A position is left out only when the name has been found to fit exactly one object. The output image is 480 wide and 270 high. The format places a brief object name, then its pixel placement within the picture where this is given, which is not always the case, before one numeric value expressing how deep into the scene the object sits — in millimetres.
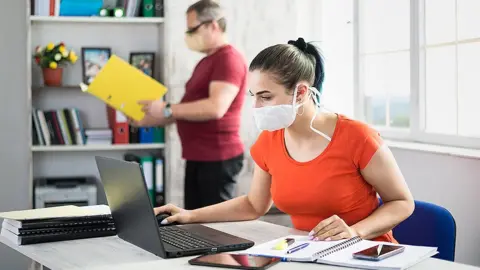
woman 2371
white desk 1929
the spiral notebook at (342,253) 1845
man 3830
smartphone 1860
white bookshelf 4742
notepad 2312
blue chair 2299
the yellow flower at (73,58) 4637
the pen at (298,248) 2011
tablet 1868
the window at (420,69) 3598
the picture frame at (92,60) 4738
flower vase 4605
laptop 2035
